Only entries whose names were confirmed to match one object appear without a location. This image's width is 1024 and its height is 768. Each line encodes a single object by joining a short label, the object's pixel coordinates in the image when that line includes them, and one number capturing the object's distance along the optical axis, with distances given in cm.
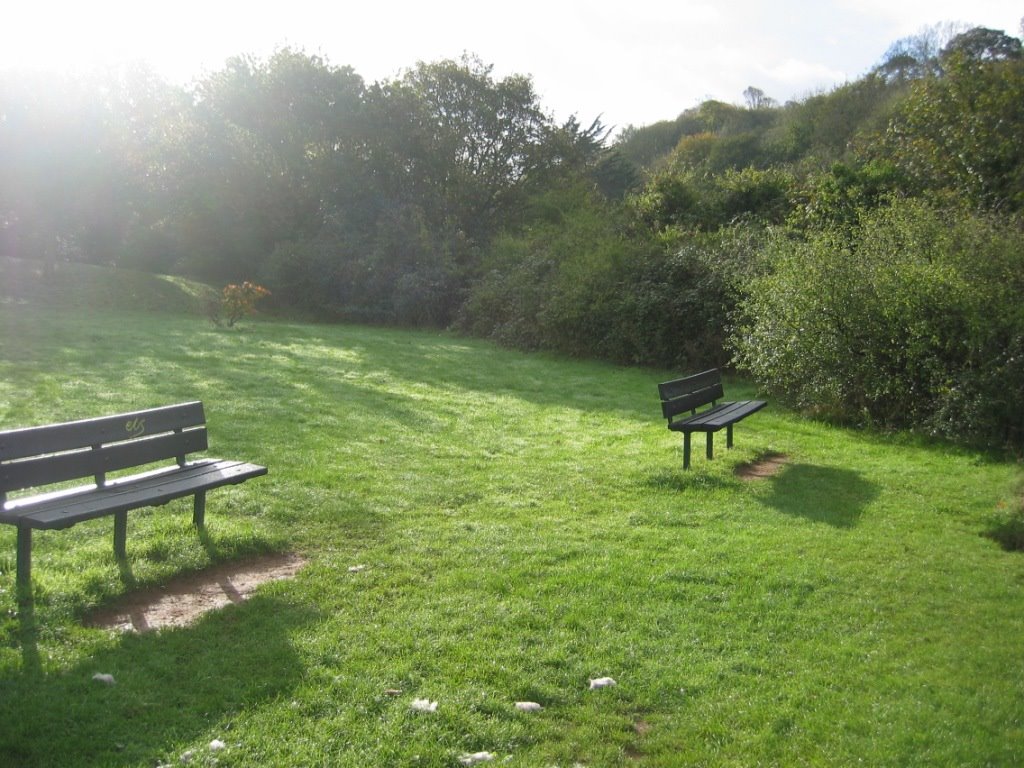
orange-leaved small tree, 2286
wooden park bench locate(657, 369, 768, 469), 906
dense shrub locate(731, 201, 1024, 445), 1066
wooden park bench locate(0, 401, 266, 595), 498
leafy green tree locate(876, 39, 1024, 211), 1859
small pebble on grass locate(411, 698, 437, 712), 391
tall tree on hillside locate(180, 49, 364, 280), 3438
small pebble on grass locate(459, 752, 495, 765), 353
